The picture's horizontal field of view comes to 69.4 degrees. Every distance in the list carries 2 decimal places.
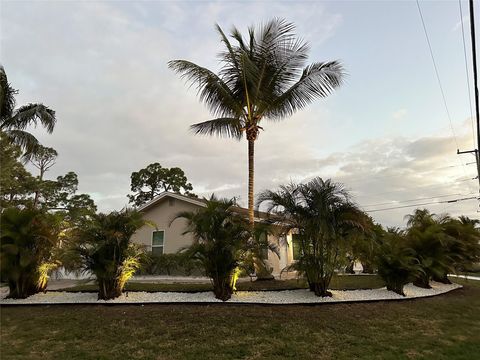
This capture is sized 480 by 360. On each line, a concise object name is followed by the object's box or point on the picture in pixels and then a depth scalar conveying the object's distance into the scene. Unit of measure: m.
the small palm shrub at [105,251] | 8.37
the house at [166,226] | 17.36
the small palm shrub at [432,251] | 11.79
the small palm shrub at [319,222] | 8.82
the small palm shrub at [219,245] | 8.53
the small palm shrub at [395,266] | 9.90
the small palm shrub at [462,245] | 12.80
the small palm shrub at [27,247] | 8.27
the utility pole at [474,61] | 7.32
